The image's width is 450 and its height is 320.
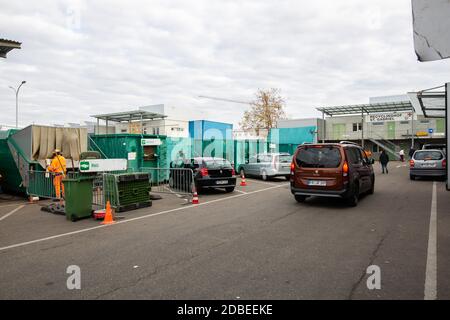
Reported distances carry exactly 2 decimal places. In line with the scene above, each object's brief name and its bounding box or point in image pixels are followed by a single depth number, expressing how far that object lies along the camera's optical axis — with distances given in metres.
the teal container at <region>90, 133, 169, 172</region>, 15.91
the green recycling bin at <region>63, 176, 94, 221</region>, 8.26
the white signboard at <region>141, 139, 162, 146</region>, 16.28
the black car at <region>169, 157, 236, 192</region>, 12.34
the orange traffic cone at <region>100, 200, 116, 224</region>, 7.87
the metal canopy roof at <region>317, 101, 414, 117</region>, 46.03
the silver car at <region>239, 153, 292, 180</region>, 17.78
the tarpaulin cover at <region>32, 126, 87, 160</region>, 12.74
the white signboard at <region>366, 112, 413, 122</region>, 47.38
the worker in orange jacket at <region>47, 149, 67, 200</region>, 10.98
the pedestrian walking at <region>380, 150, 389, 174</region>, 22.59
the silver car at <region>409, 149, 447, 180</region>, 17.08
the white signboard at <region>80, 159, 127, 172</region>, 9.02
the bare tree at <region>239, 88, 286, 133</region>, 49.44
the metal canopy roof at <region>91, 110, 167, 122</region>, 31.46
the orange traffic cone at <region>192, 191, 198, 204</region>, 10.53
